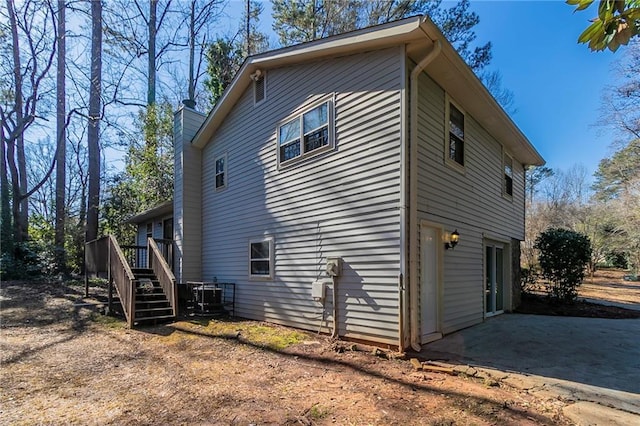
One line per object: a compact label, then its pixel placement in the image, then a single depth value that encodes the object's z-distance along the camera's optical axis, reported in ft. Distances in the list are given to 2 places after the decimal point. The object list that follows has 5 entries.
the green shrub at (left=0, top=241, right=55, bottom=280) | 46.11
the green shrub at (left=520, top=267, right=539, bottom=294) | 39.45
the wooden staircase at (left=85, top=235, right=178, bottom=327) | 25.66
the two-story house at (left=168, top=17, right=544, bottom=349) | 18.56
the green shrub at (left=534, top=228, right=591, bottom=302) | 35.42
